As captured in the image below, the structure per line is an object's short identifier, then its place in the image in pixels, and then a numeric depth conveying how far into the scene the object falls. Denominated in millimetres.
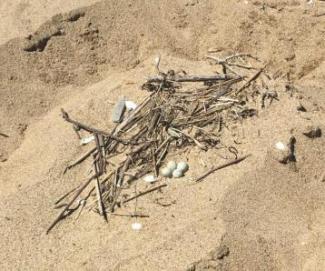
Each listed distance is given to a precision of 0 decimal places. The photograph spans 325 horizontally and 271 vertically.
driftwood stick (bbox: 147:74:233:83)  3151
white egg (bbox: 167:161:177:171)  2791
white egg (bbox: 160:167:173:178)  2781
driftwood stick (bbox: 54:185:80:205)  2775
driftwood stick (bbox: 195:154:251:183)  2764
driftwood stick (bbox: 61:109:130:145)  2914
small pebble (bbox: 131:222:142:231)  2621
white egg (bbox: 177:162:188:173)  2785
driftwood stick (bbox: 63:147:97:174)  2904
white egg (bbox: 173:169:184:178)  2773
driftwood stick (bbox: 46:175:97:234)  2682
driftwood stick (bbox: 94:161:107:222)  2676
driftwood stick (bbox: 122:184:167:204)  2727
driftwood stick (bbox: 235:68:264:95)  3088
